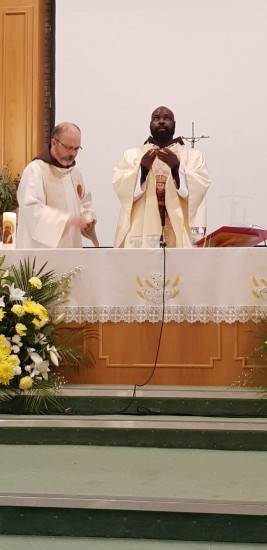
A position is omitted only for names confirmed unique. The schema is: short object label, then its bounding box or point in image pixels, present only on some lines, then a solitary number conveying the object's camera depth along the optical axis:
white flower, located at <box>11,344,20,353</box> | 4.46
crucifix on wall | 8.10
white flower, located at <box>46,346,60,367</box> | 4.50
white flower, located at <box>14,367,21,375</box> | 4.41
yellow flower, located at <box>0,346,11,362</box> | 4.38
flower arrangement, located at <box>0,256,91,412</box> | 4.43
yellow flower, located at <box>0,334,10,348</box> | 4.43
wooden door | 8.84
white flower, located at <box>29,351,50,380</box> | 4.50
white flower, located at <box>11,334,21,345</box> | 4.49
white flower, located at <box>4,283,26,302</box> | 4.56
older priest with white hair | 5.62
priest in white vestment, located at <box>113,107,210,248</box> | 6.00
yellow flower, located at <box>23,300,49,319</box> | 4.46
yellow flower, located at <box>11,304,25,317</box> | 4.45
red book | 4.58
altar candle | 5.25
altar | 4.70
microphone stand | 6.08
